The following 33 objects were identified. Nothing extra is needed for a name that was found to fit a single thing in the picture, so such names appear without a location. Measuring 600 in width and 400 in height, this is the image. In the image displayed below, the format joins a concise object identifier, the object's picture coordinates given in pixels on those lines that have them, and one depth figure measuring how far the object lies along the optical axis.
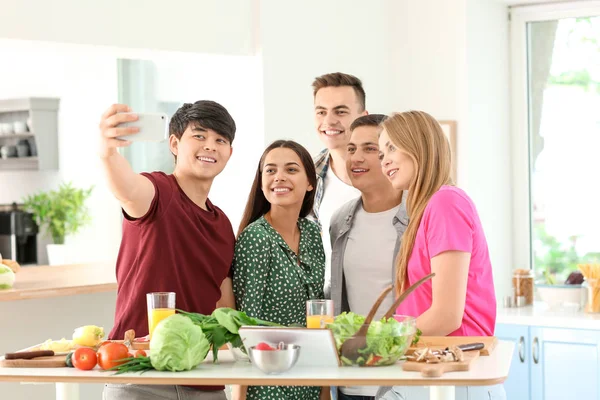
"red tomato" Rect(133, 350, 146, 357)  2.43
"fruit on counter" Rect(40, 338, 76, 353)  2.60
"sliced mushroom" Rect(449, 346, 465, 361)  2.32
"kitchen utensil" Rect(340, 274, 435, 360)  2.35
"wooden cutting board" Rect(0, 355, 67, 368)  2.47
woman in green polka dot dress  2.97
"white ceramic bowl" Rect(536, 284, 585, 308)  5.10
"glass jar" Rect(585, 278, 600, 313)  4.95
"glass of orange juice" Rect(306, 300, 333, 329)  2.53
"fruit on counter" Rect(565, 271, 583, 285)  5.19
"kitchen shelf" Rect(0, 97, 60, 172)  9.71
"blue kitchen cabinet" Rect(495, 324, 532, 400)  4.87
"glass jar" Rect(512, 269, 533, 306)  5.30
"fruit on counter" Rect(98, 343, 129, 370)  2.39
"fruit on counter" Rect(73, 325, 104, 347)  2.63
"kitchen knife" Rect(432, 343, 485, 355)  2.46
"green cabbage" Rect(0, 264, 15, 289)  4.17
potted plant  8.69
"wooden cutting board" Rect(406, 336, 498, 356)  2.49
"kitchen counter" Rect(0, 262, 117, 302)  4.13
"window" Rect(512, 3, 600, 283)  5.45
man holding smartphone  2.70
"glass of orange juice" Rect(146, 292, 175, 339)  2.51
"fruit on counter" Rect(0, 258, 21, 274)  4.55
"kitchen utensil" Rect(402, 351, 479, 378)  2.21
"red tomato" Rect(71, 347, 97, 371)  2.41
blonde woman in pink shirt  2.58
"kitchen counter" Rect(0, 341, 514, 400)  2.20
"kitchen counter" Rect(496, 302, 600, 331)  4.70
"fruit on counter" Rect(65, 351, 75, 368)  2.47
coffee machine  9.23
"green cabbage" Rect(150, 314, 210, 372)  2.33
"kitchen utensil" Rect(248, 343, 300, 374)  2.28
